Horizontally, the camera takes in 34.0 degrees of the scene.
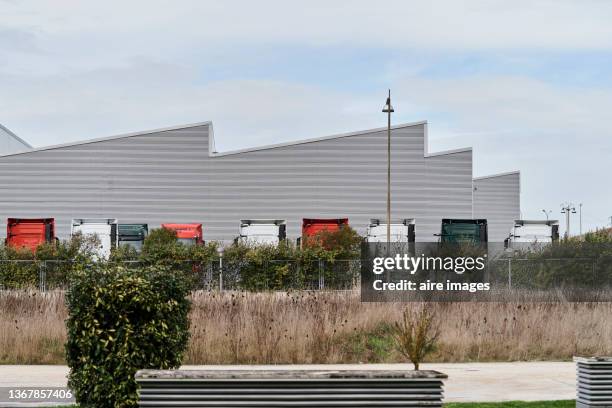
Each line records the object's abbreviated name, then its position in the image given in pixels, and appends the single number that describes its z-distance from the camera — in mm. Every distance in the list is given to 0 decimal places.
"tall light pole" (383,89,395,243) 48812
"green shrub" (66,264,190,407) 11508
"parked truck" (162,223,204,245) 47125
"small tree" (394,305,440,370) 15344
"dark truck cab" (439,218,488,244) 45812
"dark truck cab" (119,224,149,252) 46375
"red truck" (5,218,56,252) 44781
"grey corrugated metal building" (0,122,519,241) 67812
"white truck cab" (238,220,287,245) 44588
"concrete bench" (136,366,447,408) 9133
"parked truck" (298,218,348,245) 44312
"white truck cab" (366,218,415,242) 48988
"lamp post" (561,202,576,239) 79125
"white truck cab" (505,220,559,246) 46969
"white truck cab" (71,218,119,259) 44656
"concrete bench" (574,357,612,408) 12688
